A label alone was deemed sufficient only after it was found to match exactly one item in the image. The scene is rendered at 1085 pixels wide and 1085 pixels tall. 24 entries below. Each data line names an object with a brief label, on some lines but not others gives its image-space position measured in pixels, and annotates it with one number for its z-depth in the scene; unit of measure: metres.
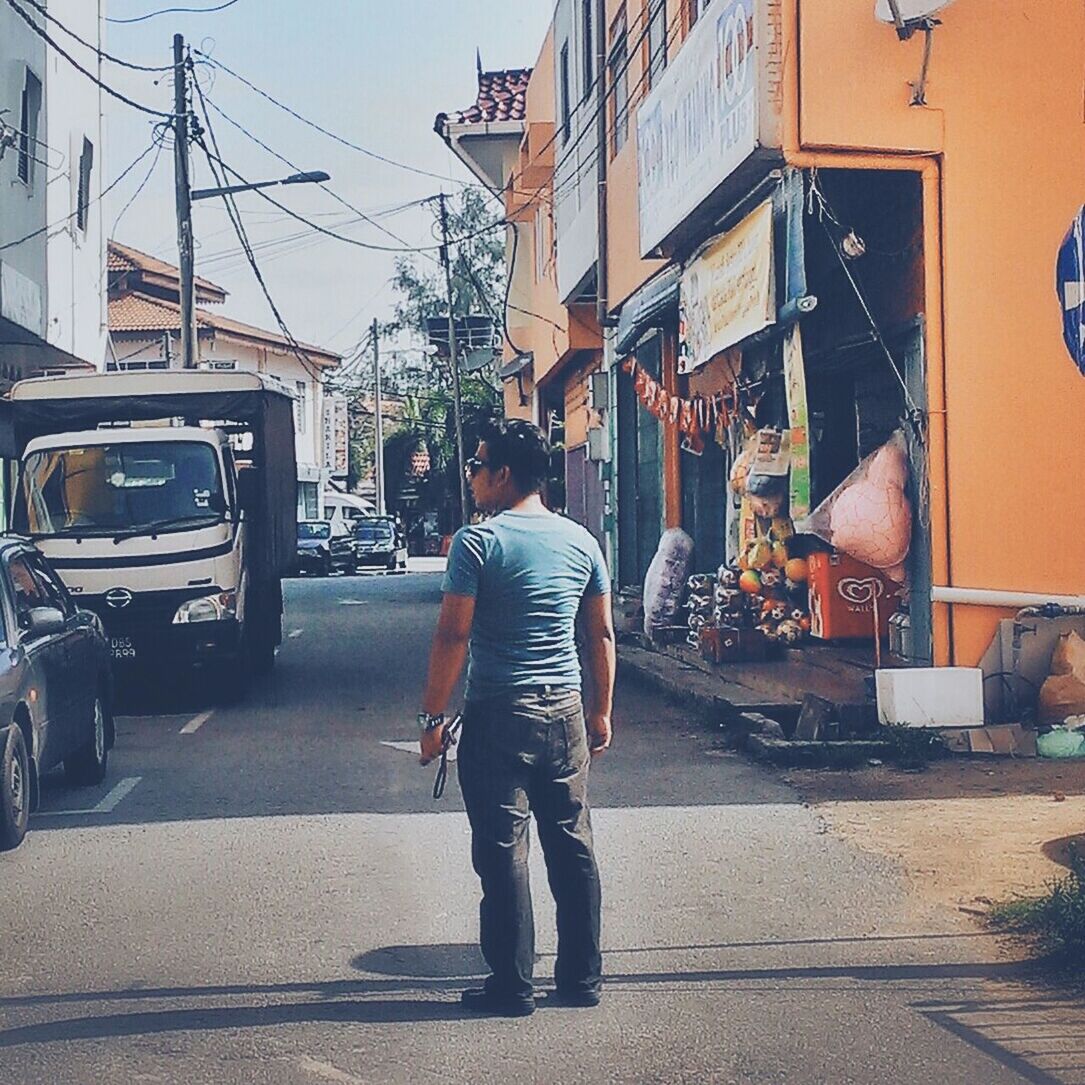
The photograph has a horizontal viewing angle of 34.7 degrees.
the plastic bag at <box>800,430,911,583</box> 11.62
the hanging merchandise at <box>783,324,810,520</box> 11.96
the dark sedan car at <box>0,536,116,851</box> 8.74
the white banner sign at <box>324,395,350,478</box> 71.19
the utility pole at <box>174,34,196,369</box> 27.73
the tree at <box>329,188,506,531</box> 59.28
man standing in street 5.70
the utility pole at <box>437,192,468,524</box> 40.02
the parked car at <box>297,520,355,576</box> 45.44
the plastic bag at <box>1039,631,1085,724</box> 10.62
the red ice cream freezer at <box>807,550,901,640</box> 13.33
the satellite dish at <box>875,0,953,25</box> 10.80
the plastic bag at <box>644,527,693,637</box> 17.84
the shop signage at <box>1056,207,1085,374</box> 7.59
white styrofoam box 10.92
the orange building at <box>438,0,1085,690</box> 11.09
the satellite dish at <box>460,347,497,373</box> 39.84
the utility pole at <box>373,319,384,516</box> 64.56
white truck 14.55
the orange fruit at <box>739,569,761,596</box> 14.70
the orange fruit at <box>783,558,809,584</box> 14.23
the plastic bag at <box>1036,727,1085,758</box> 10.48
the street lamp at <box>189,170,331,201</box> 28.02
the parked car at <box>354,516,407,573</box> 48.97
